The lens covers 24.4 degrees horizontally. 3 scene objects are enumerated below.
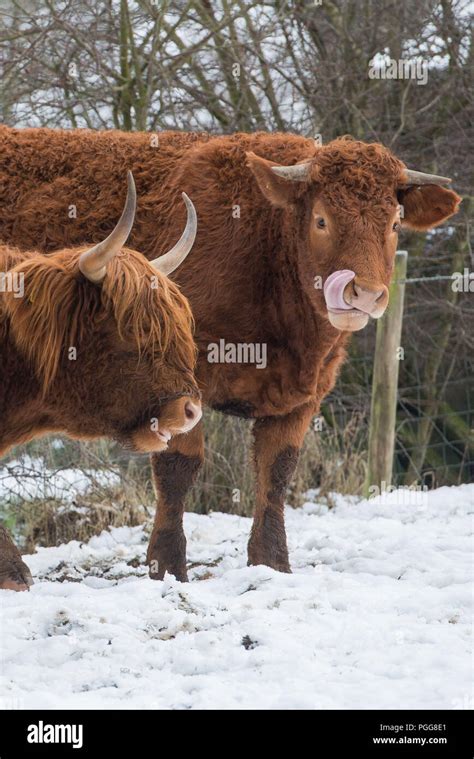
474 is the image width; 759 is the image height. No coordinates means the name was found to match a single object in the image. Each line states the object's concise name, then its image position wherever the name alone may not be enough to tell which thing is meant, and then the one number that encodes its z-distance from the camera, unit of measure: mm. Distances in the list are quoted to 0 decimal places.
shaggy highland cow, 4242
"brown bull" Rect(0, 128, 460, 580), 5047
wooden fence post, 7715
